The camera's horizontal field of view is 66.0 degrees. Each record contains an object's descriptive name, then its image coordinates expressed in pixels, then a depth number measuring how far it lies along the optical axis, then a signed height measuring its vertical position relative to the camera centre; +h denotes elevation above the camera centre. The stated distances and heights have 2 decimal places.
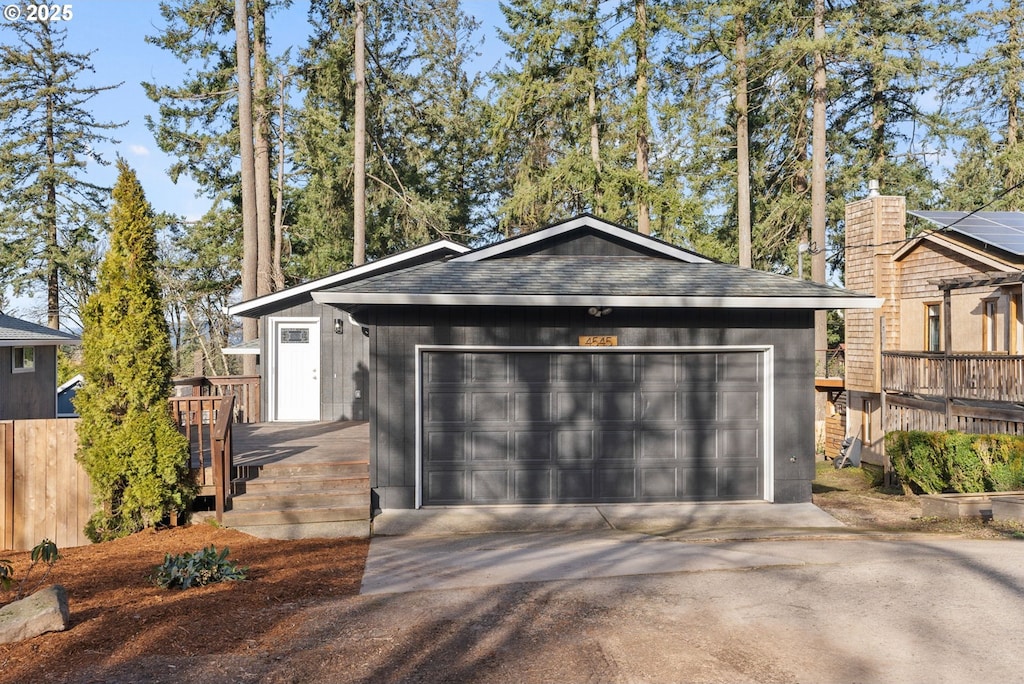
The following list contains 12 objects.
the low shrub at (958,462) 10.88 -1.70
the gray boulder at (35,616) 5.18 -1.78
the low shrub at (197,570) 6.61 -1.89
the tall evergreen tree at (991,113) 27.28 +8.53
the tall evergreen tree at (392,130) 25.06 +7.65
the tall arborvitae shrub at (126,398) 9.00 -0.55
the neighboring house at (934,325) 14.25 +0.50
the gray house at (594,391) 10.15 -0.57
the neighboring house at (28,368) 17.72 -0.42
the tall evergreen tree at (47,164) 32.12 +7.70
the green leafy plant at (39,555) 5.30 -1.39
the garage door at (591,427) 10.29 -1.04
